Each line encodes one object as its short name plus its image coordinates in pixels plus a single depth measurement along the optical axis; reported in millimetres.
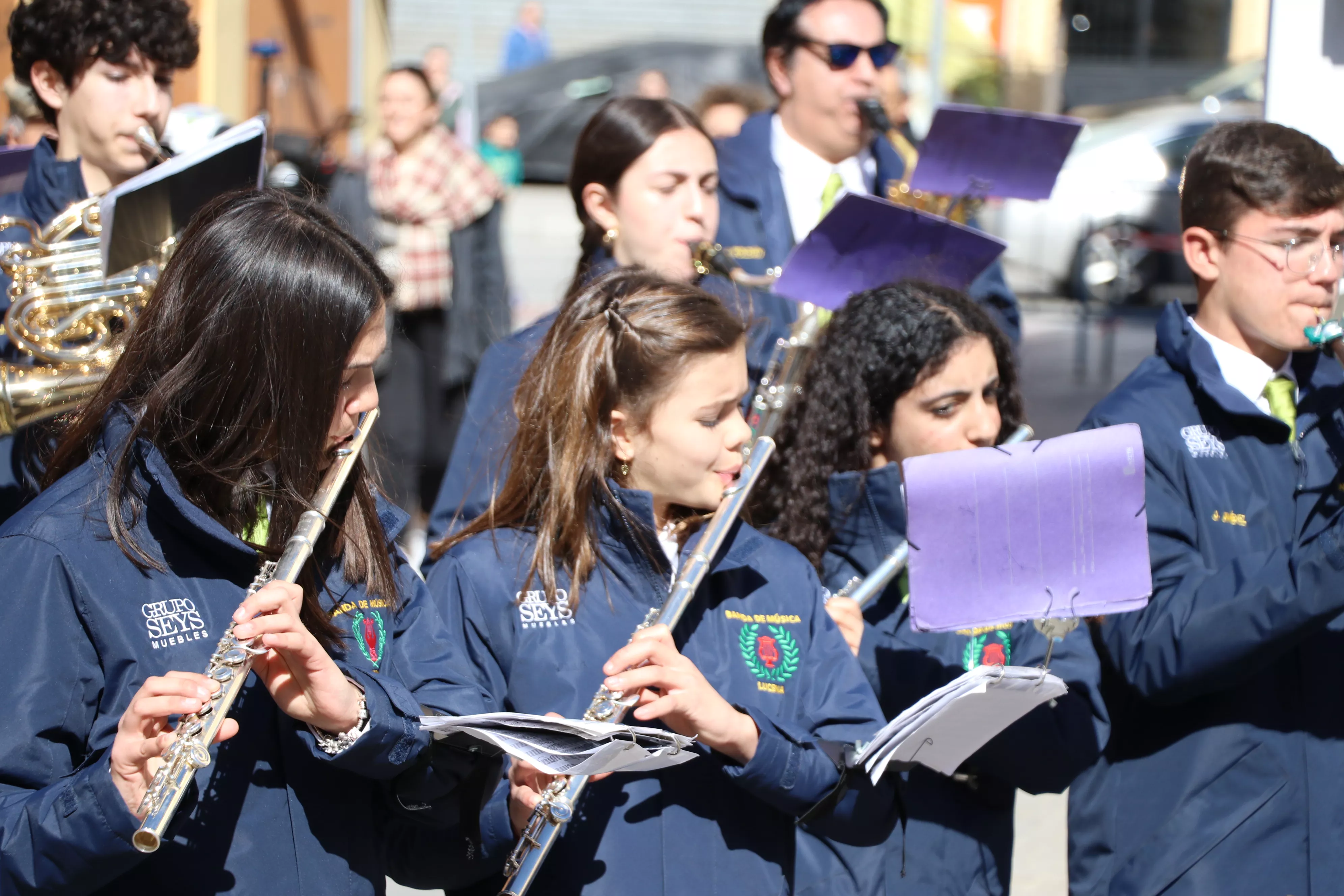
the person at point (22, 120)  9852
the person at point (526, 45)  32969
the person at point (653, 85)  17500
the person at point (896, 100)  11930
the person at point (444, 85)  22187
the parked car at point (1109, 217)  23984
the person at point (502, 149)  23125
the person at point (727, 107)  12602
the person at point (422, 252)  12891
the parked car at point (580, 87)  26344
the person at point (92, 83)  5930
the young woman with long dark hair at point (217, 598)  3422
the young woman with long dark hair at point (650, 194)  6699
